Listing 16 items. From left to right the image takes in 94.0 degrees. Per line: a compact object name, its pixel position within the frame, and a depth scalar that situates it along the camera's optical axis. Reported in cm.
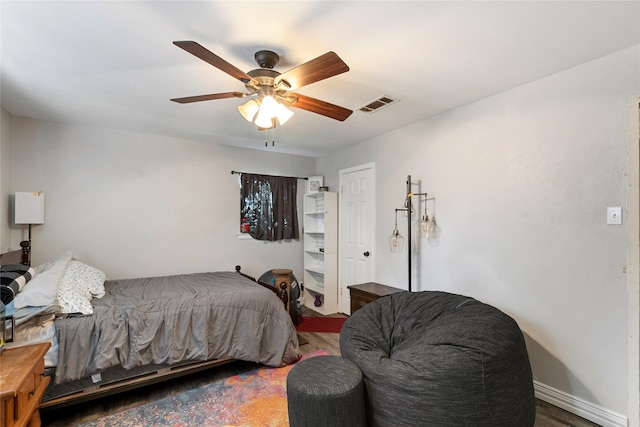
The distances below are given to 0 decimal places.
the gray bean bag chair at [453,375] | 144
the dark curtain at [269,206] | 436
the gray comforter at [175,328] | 210
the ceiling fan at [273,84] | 154
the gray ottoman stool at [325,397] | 138
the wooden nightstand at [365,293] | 313
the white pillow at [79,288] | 213
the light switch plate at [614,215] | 190
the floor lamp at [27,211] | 288
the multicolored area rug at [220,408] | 203
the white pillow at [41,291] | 196
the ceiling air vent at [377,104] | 265
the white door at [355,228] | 388
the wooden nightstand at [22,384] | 127
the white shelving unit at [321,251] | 436
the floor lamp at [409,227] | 305
